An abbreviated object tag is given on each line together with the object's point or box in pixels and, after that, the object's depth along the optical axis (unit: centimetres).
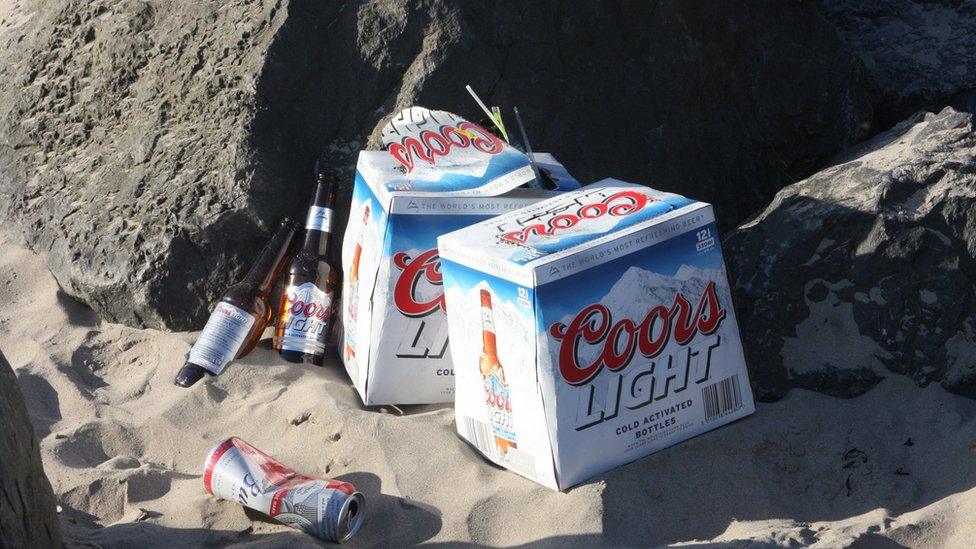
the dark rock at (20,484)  190
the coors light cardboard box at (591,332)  239
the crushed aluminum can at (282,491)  233
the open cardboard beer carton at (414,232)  274
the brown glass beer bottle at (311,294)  306
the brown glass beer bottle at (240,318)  300
